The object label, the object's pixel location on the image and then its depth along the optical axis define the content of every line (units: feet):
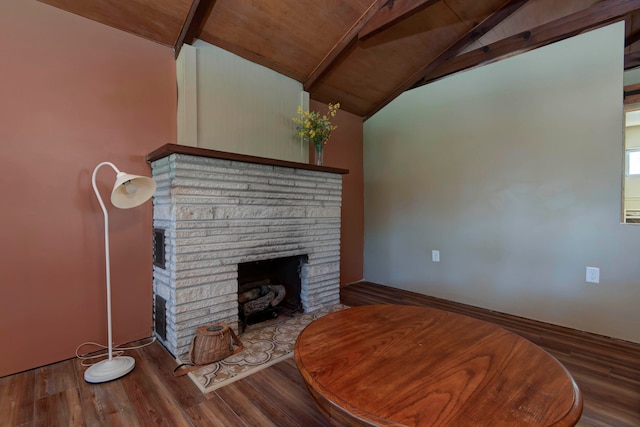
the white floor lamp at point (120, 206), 5.53
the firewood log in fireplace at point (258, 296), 8.30
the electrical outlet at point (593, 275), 7.71
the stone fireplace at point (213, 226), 6.47
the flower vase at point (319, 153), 9.71
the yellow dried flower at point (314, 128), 9.48
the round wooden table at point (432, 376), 2.63
